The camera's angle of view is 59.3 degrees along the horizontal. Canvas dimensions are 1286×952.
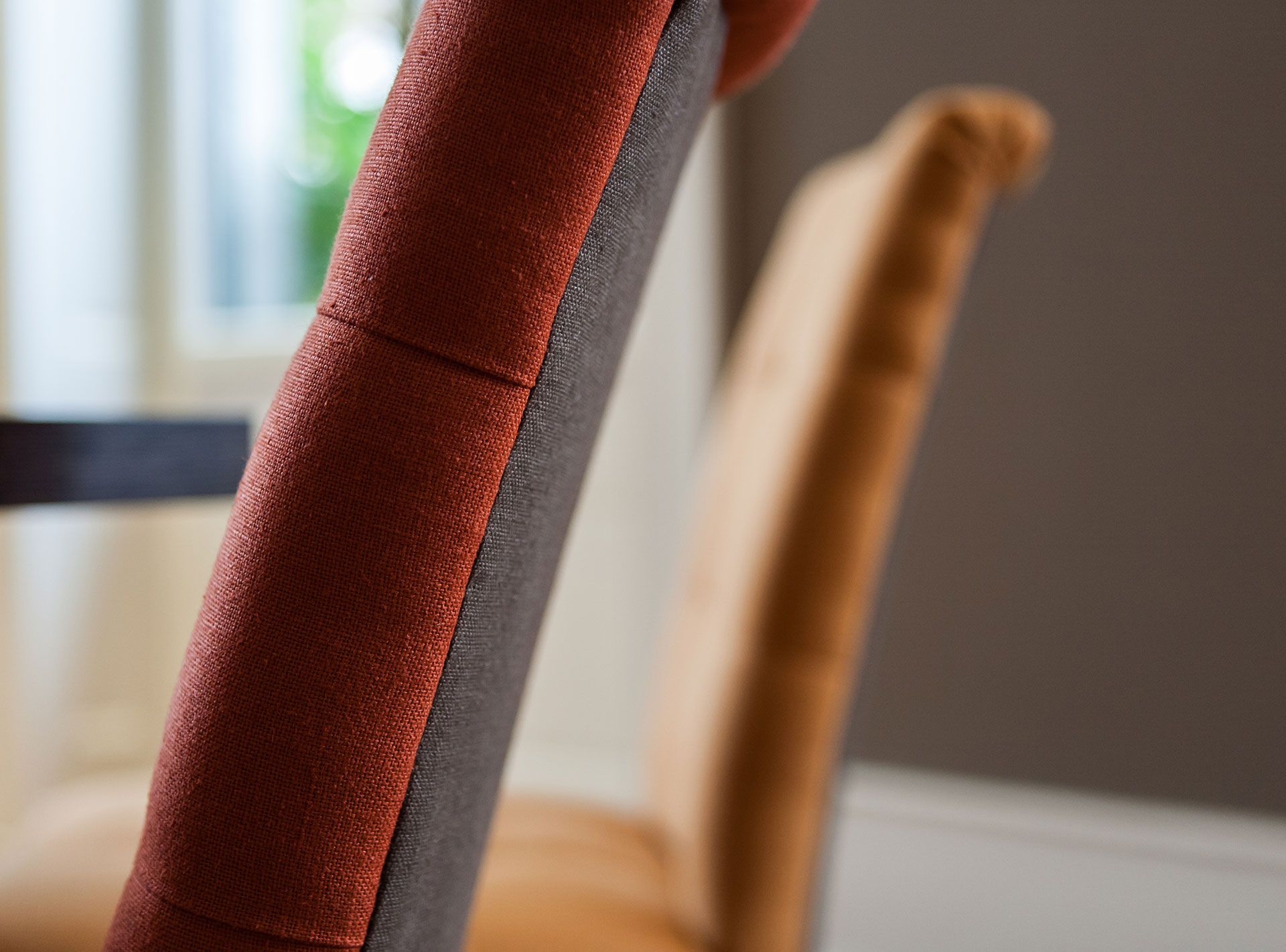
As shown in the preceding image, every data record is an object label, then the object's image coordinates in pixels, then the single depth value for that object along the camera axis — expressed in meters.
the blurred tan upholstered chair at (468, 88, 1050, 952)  0.65
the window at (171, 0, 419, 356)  2.64
